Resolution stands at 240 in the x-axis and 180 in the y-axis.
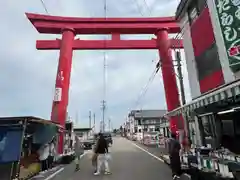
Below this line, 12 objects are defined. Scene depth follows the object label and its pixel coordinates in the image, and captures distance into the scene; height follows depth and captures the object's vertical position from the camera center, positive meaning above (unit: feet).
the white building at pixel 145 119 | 245.45 +30.99
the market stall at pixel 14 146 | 24.44 +0.46
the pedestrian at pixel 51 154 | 37.60 -0.80
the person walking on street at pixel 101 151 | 33.29 -0.46
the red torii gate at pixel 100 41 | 60.90 +30.21
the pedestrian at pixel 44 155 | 35.08 -0.87
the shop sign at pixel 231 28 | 27.30 +14.40
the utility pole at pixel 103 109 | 193.40 +33.42
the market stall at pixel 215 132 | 20.33 +2.12
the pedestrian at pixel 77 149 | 36.90 -0.10
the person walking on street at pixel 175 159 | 25.67 -1.47
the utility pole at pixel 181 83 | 48.85 +14.02
